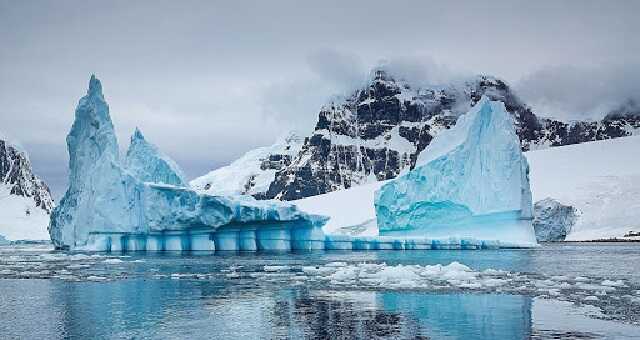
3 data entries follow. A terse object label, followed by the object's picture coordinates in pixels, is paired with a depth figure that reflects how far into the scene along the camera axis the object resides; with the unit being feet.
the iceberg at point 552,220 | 166.09
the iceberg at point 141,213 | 112.06
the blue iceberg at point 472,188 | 126.41
